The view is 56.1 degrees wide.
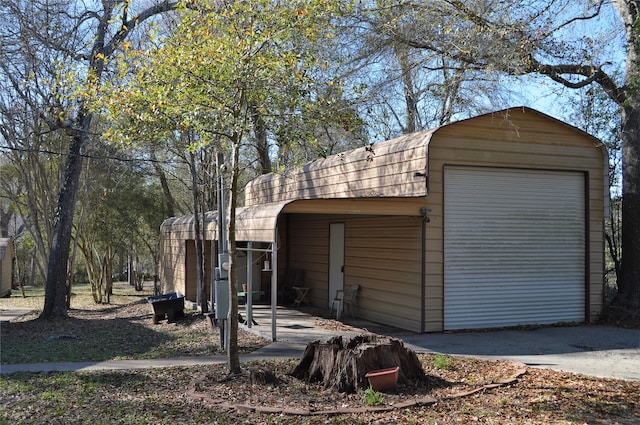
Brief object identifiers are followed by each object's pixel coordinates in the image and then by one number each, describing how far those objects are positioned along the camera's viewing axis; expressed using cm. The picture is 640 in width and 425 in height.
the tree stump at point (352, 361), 657
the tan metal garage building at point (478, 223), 1073
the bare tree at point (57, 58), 1322
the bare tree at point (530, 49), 1101
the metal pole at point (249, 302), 1150
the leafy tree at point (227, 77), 685
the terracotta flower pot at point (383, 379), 642
